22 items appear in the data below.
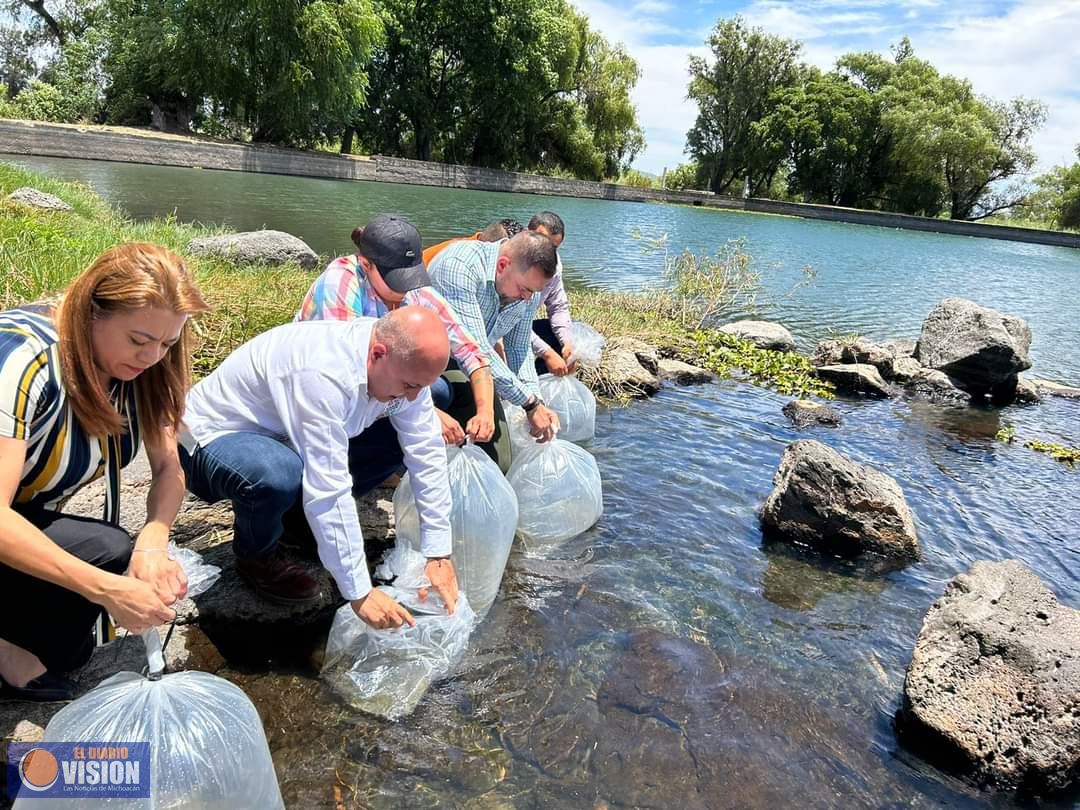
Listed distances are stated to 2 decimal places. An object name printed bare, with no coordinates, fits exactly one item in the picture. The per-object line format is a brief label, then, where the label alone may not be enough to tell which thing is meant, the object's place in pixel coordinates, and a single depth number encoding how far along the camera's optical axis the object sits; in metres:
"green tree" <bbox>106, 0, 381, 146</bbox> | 31.58
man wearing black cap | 3.57
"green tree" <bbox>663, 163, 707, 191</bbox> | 62.59
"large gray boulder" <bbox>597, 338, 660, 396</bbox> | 7.34
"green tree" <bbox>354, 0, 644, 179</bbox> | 43.94
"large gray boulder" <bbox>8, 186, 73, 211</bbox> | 9.77
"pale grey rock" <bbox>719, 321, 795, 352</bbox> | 10.68
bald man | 2.51
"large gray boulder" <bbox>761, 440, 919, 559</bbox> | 4.61
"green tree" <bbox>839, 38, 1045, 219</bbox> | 52.81
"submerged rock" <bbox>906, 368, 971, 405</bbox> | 9.46
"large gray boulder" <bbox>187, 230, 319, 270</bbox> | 9.00
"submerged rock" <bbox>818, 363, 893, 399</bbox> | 9.15
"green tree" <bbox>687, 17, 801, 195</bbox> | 57.31
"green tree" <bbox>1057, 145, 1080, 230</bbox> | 54.75
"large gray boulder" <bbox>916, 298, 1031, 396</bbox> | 9.75
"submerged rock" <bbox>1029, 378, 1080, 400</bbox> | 10.67
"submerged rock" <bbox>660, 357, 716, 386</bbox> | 8.48
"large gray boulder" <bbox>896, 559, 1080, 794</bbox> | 2.88
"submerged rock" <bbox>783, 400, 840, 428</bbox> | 7.48
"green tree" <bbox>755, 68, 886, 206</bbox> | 56.00
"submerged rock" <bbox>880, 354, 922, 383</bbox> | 9.80
